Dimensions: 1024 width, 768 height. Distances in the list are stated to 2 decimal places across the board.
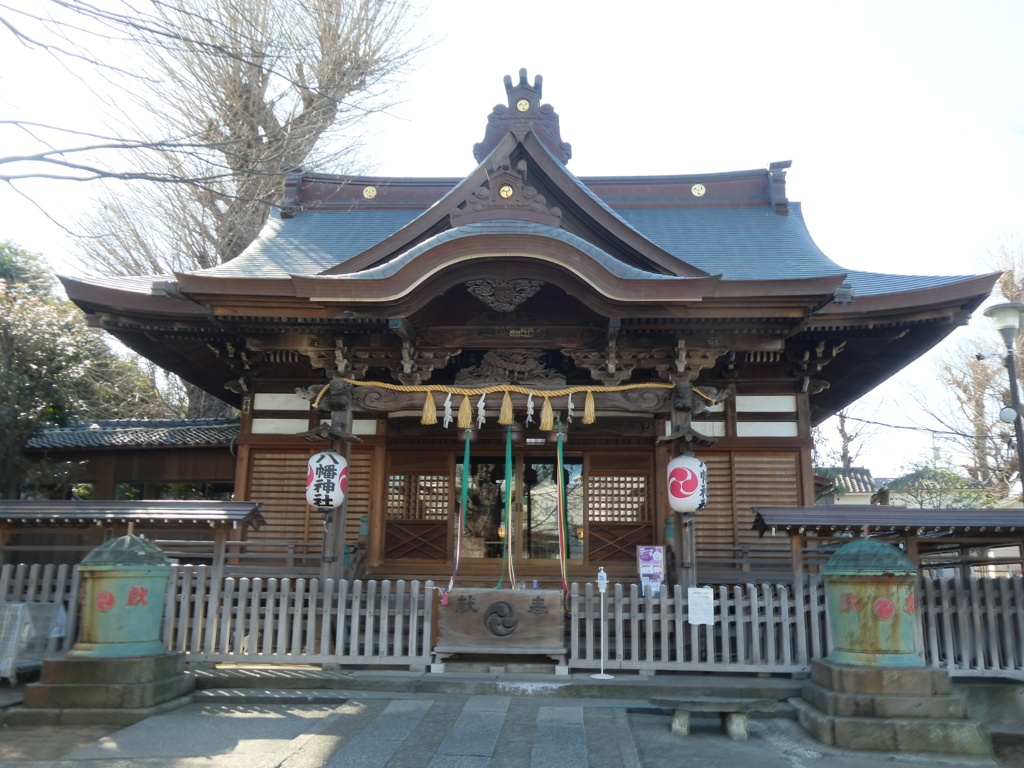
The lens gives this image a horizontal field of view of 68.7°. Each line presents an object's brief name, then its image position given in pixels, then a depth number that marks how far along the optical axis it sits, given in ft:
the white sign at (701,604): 26.37
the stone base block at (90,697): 22.22
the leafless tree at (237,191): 56.44
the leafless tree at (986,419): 82.94
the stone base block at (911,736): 19.93
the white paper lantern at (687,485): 29.12
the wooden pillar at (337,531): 29.43
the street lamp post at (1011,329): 32.48
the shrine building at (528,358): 29.94
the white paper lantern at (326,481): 29.89
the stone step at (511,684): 24.91
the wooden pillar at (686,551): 28.71
